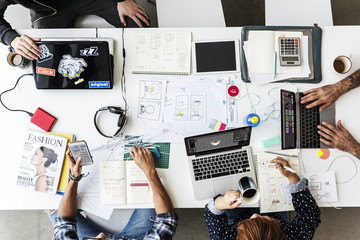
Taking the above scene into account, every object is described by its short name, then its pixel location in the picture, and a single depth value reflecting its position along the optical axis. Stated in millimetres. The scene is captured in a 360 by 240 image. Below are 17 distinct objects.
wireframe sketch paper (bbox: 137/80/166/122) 1282
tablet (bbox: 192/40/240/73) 1283
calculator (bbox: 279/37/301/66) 1254
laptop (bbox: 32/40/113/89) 1222
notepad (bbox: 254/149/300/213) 1244
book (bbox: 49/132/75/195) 1278
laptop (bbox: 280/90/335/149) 1255
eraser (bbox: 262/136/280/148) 1264
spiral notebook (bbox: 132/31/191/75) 1286
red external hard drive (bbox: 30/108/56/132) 1279
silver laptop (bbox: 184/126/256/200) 1242
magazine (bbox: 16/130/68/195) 1263
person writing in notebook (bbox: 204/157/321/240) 1175
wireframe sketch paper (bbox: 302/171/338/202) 1241
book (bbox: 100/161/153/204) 1257
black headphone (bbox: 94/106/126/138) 1249
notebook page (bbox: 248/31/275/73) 1270
